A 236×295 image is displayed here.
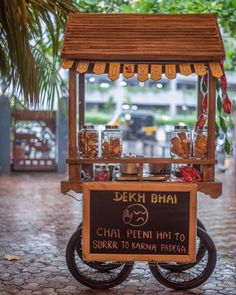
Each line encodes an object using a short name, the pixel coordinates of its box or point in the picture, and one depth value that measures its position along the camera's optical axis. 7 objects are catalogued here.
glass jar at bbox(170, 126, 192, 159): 4.43
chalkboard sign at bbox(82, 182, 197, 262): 4.20
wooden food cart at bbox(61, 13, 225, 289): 4.16
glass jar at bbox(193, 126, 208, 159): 4.36
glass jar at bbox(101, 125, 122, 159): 4.39
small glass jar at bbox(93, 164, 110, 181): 4.50
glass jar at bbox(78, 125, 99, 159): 4.36
